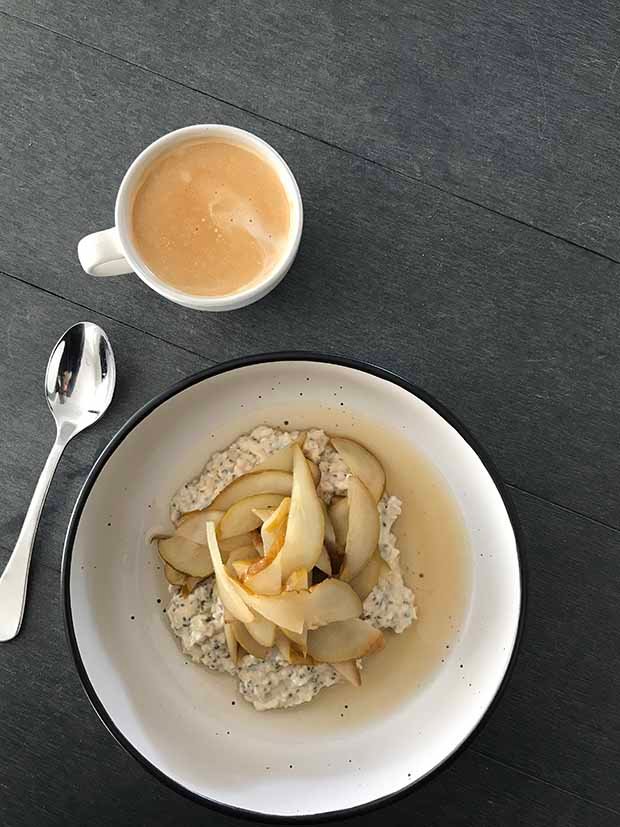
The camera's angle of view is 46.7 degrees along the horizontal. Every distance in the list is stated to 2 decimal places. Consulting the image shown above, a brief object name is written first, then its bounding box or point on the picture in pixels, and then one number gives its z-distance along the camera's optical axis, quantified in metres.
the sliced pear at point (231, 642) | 0.29
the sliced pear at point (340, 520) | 0.29
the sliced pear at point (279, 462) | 0.29
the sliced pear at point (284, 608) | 0.27
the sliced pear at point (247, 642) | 0.28
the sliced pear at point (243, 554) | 0.29
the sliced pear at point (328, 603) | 0.27
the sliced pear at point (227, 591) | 0.27
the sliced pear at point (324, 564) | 0.28
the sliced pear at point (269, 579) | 0.27
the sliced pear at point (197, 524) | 0.29
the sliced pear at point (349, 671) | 0.29
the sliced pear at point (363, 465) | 0.30
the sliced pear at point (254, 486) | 0.29
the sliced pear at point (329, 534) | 0.29
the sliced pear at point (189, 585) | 0.30
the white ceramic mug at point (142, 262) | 0.28
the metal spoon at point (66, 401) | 0.31
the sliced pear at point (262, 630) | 0.28
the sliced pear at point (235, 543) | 0.29
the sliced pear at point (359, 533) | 0.28
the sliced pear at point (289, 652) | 0.28
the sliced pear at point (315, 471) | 0.29
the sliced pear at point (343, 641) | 0.28
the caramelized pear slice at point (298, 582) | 0.27
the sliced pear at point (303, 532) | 0.27
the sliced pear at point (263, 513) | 0.28
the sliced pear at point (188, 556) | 0.29
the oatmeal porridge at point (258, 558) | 0.29
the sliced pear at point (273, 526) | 0.28
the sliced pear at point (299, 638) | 0.28
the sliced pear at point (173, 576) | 0.30
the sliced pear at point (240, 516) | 0.28
